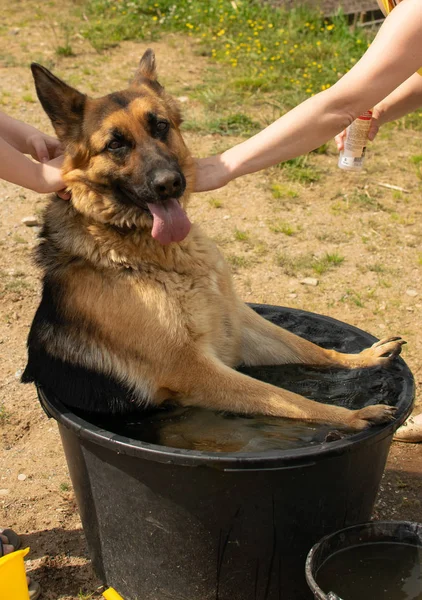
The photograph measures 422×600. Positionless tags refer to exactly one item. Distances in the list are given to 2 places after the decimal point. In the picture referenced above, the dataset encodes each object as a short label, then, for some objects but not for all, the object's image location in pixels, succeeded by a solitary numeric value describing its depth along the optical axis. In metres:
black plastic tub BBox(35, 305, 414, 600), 2.45
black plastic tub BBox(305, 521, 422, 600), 2.43
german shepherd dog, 2.99
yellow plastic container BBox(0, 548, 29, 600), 2.43
